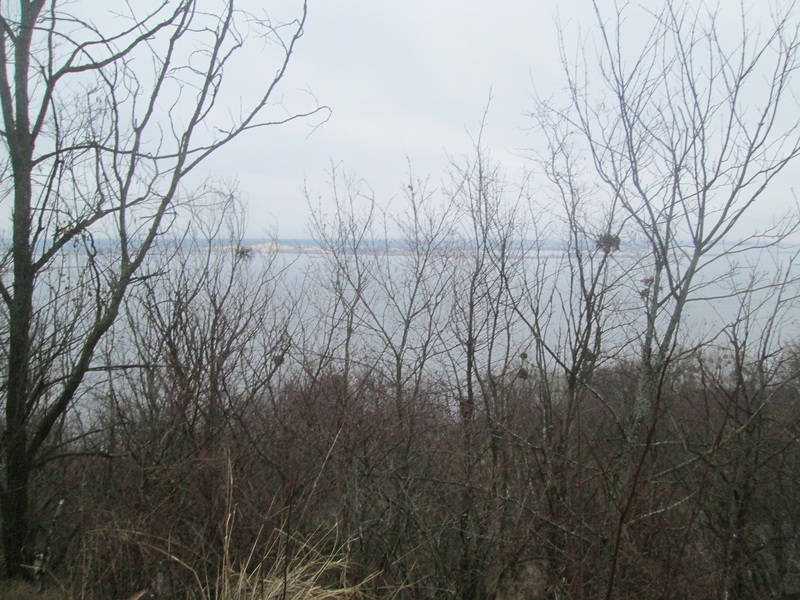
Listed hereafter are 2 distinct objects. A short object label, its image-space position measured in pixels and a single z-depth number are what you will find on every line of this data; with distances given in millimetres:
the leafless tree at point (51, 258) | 6355
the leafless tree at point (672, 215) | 7781
